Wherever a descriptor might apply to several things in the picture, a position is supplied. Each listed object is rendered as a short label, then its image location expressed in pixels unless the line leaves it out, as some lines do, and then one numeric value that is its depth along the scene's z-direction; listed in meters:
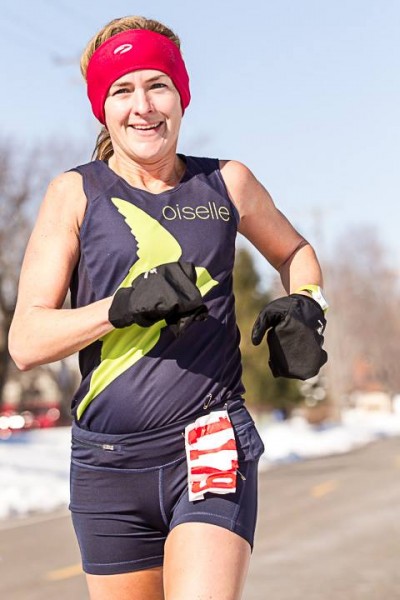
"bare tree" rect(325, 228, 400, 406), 133.87
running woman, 4.31
